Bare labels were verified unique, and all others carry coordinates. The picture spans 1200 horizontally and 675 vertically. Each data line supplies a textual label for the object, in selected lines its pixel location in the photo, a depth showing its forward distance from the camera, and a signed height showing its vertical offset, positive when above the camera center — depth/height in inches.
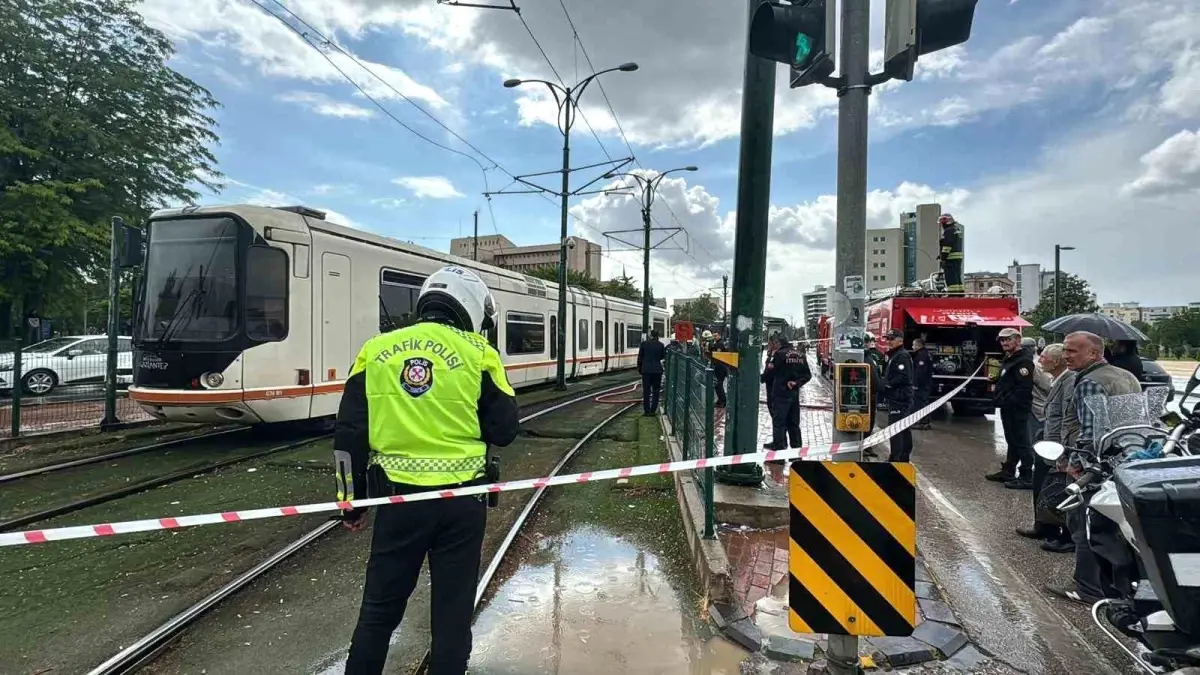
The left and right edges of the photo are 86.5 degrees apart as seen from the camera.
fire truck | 465.7 +12.1
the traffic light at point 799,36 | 128.0 +62.9
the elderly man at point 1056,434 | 185.8 -26.8
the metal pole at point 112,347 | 381.4 -7.7
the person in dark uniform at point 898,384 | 293.4 -18.5
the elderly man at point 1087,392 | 159.2 -11.8
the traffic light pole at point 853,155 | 126.6 +37.6
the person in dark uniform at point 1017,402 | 267.1 -24.0
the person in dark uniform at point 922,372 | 383.6 -17.0
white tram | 293.9 +10.1
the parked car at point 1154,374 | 360.5 -16.4
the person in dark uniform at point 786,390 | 315.6 -23.7
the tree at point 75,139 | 652.7 +215.8
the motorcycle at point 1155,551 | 89.6 -32.2
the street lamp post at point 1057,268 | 1025.5 +127.0
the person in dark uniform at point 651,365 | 471.5 -18.0
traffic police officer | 92.3 -19.3
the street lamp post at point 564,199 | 618.8 +149.8
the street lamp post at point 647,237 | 885.8 +157.6
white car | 570.3 -27.5
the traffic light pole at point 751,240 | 214.7 +35.2
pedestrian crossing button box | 117.4 -10.0
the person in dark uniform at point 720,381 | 413.4 -27.7
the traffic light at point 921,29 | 121.6 +61.1
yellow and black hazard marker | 110.6 -36.0
